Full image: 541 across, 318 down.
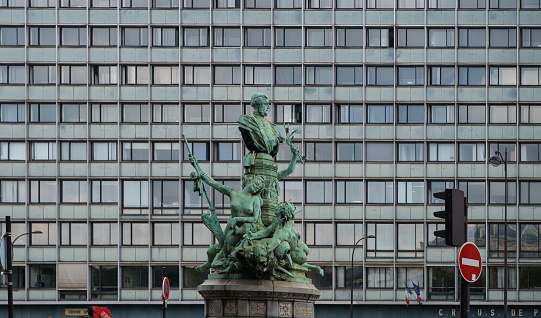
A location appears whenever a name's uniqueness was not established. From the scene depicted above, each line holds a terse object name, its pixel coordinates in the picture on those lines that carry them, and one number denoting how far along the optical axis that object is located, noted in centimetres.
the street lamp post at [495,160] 5881
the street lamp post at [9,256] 3034
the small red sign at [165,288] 4078
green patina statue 3105
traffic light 1750
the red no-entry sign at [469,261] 1803
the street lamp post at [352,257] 6980
